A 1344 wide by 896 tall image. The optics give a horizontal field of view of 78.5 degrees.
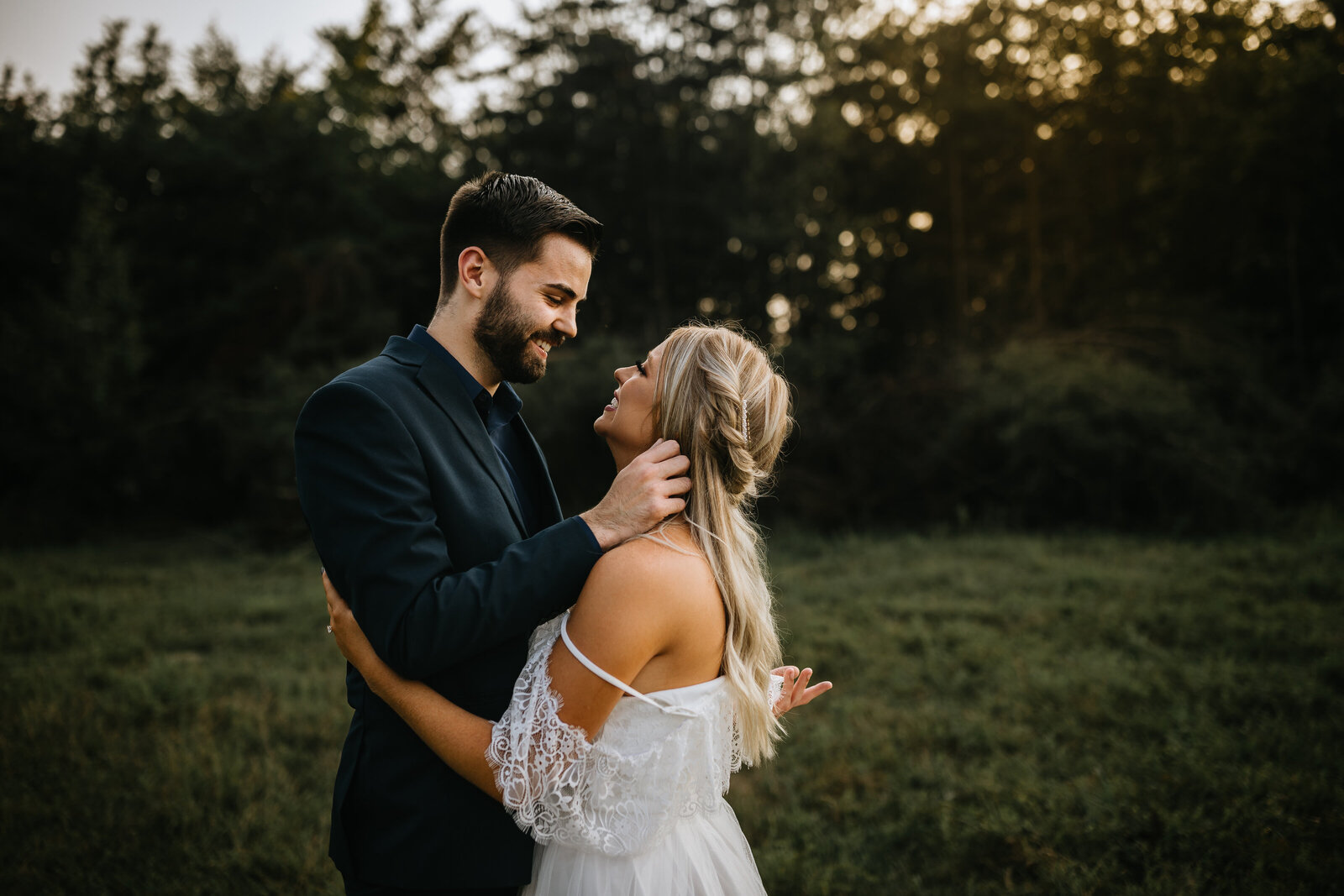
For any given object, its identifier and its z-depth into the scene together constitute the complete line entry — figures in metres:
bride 1.79
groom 1.66
